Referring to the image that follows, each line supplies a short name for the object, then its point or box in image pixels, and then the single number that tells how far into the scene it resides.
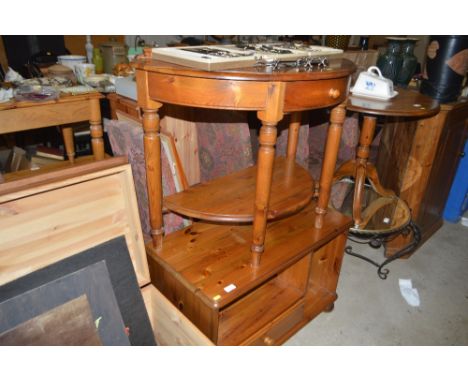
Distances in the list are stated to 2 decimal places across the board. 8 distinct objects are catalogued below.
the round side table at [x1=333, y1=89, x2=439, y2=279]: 1.57
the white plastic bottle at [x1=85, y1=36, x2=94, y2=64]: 2.33
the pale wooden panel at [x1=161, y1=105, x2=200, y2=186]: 1.48
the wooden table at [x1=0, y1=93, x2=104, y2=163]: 1.49
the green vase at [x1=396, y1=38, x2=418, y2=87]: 1.89
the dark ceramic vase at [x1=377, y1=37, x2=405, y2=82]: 1.90
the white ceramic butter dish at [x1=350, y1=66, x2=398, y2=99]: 1.69
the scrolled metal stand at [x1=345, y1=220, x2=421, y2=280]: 1.94
